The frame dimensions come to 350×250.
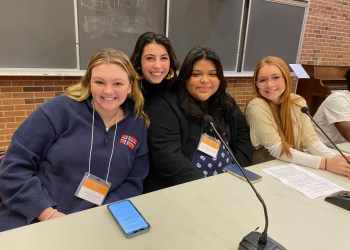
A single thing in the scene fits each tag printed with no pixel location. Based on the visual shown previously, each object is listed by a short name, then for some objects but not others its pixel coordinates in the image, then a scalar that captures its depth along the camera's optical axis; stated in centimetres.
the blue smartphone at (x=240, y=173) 129
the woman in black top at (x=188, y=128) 148
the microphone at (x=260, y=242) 79
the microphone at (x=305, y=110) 136
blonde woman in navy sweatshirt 112
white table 82
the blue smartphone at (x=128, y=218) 86
